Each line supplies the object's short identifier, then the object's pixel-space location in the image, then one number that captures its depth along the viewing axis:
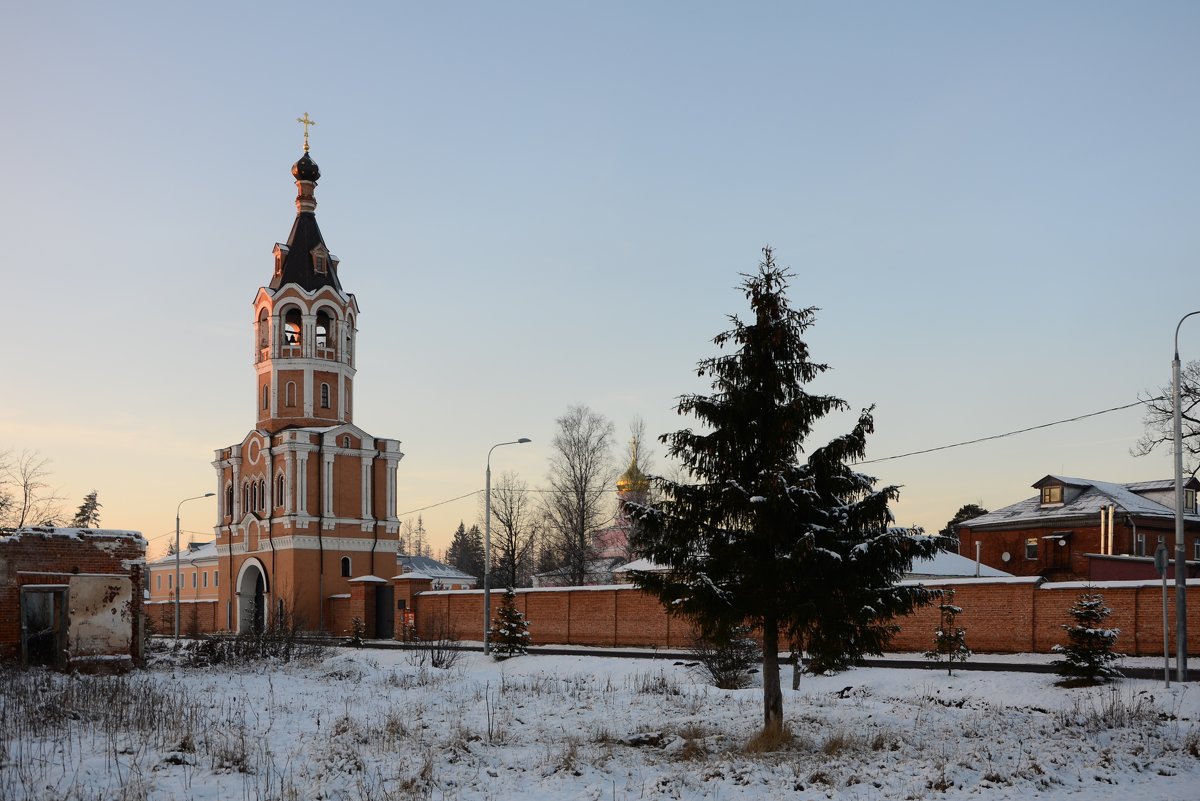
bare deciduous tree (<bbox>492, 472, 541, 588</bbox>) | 60.44
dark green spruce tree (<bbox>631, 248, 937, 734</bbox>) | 13.60
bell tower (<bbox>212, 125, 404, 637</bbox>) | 52.97
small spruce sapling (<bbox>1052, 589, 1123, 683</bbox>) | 20.42
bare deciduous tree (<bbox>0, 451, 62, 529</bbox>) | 47.31
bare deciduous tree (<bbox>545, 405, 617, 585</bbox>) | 54.59
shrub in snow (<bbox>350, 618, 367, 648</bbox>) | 40.25
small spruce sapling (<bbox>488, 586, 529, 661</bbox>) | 32.75
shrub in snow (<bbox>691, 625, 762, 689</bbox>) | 21.73
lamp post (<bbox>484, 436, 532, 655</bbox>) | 33.16
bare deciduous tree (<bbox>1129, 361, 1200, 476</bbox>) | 37.41
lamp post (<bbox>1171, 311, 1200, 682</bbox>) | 19.97
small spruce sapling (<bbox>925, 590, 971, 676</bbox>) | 23.03
